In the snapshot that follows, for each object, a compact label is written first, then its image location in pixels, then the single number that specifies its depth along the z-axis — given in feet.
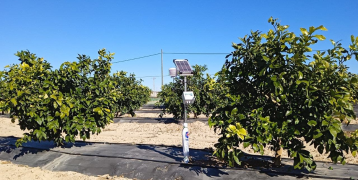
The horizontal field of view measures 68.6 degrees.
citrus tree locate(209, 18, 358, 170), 13.25
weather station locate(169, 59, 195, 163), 18.31
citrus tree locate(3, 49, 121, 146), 20.06
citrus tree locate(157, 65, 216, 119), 47.93
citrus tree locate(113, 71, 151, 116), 57.93
